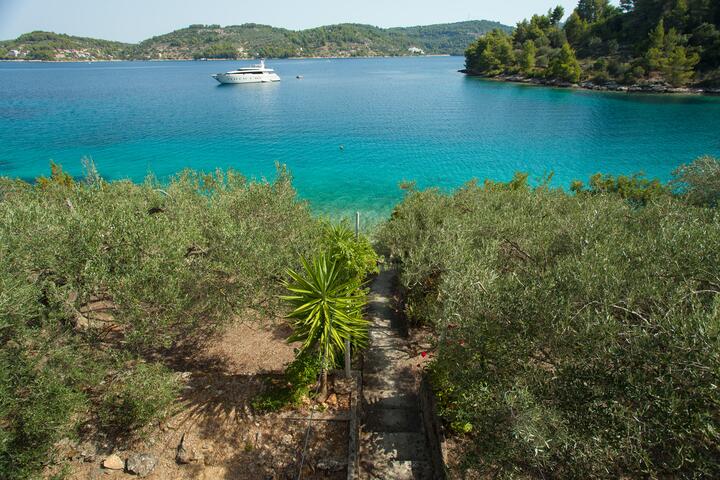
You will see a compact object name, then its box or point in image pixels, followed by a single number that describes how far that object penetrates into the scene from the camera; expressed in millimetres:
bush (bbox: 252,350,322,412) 12883
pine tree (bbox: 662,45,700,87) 90562
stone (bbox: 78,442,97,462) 11406
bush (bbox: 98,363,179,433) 11430
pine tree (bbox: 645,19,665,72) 94438
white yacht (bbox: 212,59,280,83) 128625
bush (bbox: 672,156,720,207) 19938
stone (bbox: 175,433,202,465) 11484
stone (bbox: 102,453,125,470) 11211
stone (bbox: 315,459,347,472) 11242
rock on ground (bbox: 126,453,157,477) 11133
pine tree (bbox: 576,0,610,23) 146750
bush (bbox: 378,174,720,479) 6117
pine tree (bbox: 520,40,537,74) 123438
